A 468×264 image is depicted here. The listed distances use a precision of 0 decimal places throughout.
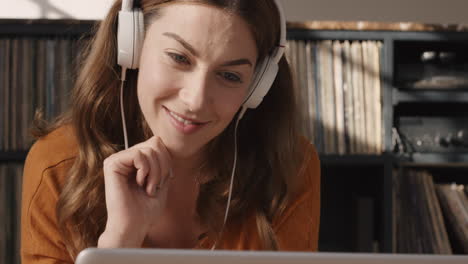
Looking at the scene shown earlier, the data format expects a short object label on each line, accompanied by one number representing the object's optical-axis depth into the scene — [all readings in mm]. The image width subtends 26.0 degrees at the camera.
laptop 894
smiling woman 1440
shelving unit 2219
